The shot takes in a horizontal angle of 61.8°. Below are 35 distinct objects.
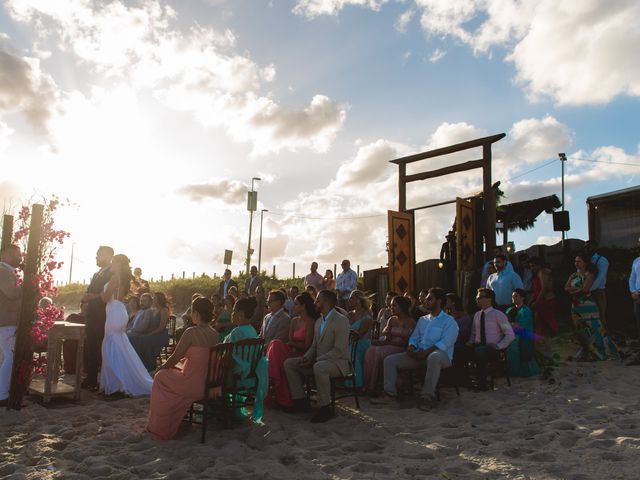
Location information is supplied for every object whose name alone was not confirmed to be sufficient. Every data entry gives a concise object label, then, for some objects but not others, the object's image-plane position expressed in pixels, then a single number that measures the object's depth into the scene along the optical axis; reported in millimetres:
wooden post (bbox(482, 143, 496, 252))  11141
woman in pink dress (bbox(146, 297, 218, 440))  5051
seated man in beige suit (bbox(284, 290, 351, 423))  5949
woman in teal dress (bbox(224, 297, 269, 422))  5516
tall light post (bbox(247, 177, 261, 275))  30261
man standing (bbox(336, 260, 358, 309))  12234
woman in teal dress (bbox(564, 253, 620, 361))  8539
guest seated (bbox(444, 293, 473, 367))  7742
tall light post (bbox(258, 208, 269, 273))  35425
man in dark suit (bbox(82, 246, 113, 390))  7250
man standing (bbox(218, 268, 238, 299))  13461
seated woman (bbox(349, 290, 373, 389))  7383
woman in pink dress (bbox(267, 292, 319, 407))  6311
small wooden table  6379
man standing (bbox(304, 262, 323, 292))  13023
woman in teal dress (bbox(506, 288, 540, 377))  7918
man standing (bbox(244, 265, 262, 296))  13848
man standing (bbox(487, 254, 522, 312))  8836
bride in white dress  6984
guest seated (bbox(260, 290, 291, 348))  7125
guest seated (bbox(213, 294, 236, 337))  10086
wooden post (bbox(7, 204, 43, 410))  6023
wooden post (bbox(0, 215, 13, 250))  7566
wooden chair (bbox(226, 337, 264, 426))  5418
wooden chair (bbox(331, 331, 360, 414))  6059
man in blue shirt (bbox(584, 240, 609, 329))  8625
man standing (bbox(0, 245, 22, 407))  6121
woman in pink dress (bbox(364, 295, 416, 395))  7090
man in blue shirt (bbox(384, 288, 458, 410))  6457
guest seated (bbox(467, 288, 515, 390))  7070
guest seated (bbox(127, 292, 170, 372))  8797
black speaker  19359
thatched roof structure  20766
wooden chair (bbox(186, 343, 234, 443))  5094
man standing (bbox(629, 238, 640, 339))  7883
